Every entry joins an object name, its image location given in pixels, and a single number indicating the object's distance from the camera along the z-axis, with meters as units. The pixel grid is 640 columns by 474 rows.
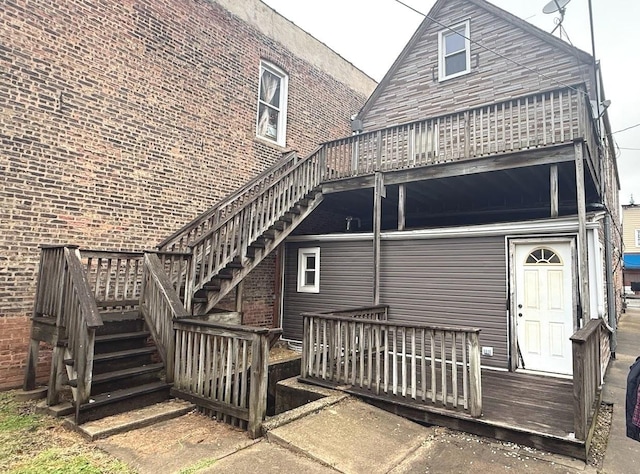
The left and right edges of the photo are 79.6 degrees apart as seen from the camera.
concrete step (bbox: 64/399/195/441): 3.97
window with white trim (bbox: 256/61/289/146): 10.02
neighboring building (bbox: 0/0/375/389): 5.66
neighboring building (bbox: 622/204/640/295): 29.80
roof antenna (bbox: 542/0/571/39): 9.08
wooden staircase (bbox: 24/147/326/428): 4.54
